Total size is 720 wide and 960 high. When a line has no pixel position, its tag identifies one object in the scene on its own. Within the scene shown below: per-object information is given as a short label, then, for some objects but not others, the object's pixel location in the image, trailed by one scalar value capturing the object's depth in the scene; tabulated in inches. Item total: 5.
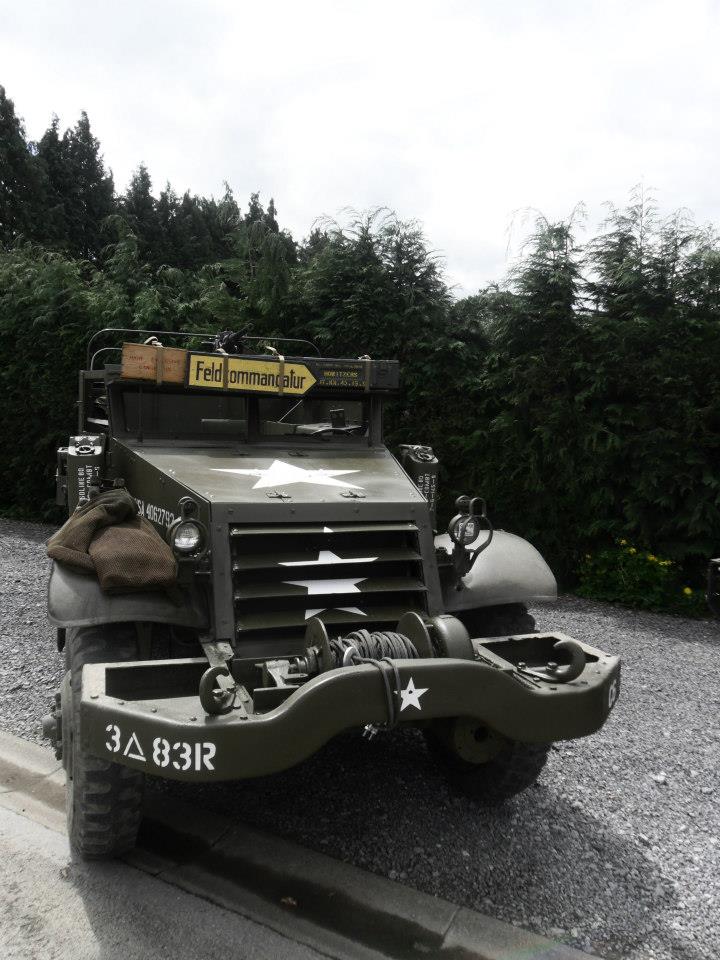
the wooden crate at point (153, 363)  159.9
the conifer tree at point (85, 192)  1291.8
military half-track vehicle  98.0
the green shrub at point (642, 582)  266.8
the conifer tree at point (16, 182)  1105.4
